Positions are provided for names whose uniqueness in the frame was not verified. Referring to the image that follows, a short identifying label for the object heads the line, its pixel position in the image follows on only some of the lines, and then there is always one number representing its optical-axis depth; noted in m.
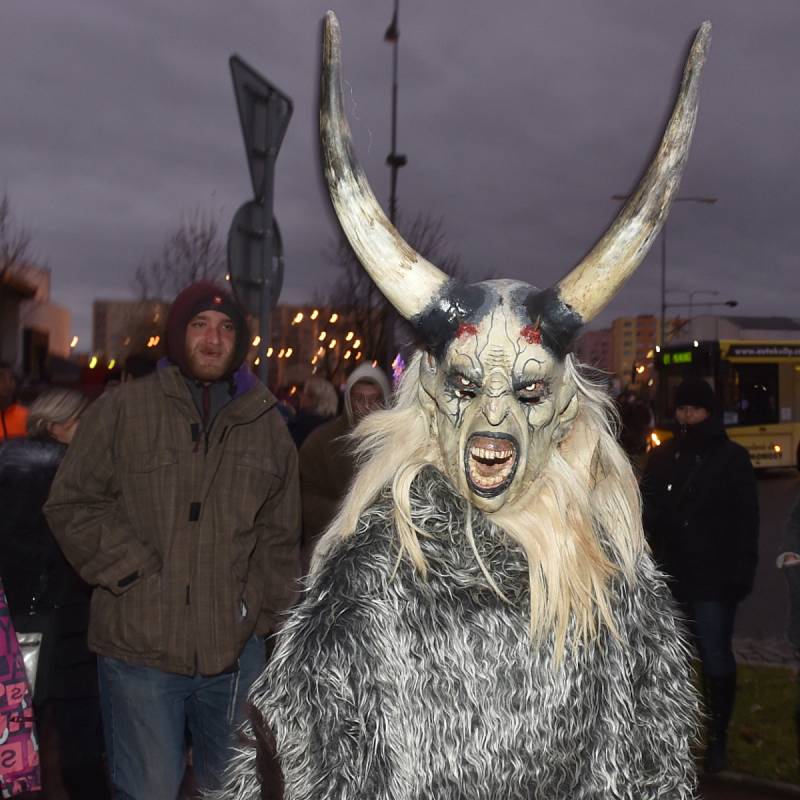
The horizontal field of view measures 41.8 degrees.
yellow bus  21.91
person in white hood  5.35
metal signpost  4.87
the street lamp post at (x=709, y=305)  46.66
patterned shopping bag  3.43
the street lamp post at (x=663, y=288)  30.83
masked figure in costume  2.14
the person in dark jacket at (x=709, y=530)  5.36
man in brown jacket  3.23
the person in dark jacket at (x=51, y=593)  4.12
